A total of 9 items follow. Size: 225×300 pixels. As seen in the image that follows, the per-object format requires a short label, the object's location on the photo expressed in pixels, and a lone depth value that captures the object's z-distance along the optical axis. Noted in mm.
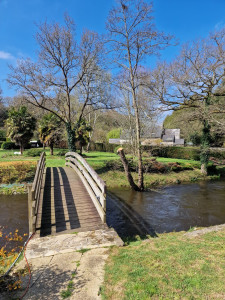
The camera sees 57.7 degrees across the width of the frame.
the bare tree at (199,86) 17016
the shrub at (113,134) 42938
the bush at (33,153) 23058
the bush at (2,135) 41878
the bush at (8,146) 34094
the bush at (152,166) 18047
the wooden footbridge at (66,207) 5799
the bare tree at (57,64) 16703
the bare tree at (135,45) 13328
